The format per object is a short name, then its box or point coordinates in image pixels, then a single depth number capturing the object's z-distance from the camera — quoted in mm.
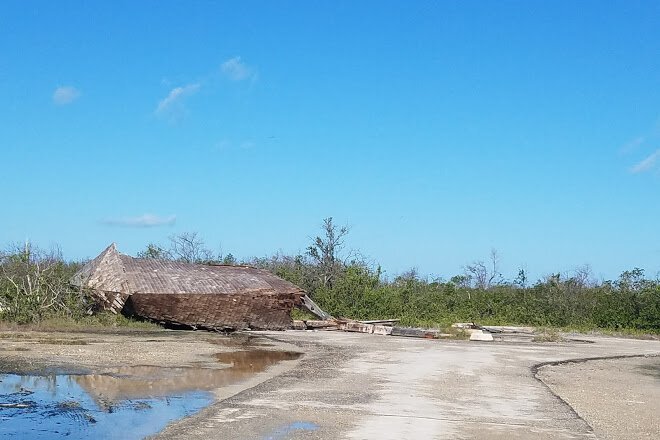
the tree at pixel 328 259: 35875
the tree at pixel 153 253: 35906
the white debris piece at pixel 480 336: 24484
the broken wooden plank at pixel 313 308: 28692
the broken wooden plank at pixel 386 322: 29155
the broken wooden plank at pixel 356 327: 25734
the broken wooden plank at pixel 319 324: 26688
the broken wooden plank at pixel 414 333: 24734
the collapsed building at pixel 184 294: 23547
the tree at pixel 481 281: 44406
